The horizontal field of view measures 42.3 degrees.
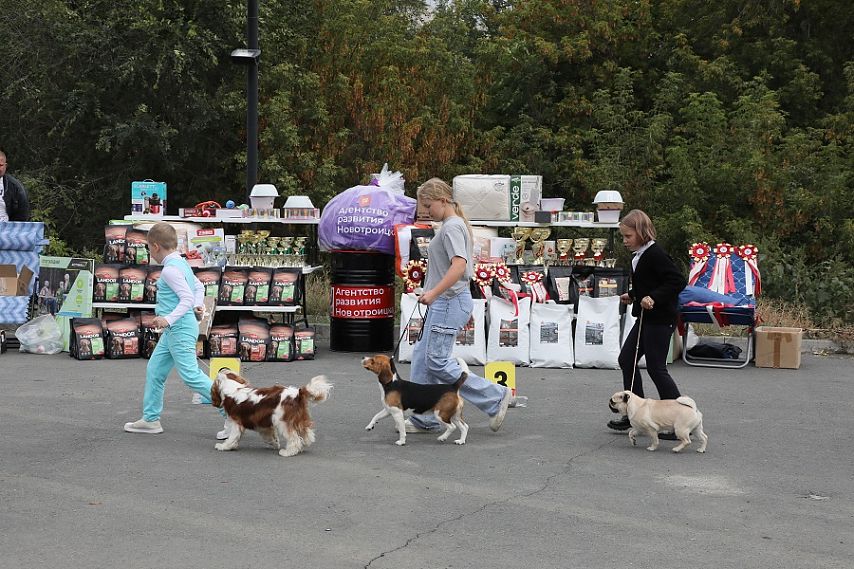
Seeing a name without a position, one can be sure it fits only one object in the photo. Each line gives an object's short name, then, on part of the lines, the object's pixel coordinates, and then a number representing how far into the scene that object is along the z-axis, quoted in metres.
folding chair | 12.07
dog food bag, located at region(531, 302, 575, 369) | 12.11
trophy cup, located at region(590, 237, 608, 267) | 12.92
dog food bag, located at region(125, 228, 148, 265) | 12.93
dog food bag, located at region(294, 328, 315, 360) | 12.38
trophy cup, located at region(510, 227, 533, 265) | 12.92
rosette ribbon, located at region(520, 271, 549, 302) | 12.36
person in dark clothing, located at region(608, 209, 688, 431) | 8.22
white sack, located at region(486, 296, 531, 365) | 12.15
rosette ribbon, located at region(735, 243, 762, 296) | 12.38
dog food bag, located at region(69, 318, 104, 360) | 12.19
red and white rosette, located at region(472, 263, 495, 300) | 12.28
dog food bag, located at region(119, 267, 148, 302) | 12.73
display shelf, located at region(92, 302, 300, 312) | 12.56
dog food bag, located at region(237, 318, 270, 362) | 12.23
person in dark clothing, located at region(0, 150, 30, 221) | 13.08
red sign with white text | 12.90
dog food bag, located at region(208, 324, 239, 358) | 12.27
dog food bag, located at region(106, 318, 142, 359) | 12.32
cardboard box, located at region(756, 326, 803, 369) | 12.17
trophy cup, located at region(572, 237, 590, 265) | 12.94
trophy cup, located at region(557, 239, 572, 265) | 13.01
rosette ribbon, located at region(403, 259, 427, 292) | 12.26
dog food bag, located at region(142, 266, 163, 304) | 12.77
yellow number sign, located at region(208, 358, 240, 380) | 9.55
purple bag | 12.62
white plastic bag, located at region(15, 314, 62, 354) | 12.74
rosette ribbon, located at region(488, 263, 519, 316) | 12.16
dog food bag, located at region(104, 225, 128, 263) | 13.02
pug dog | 7.87
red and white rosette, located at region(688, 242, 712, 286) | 12.69
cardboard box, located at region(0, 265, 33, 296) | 13.02
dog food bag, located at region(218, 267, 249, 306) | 12.66
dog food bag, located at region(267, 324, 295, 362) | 12.26
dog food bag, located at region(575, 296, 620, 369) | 12.05
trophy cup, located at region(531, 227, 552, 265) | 13.02
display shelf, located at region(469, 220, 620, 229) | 12.81
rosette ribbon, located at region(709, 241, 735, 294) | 12.44
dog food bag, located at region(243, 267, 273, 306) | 12.66
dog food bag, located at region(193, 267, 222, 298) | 12.63
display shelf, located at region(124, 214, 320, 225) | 13.36
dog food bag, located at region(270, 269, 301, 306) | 12.66
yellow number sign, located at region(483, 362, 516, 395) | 9.57
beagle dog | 8.05
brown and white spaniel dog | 7.65
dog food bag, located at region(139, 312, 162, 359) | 12.45
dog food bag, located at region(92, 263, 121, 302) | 12.69
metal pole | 14.80
